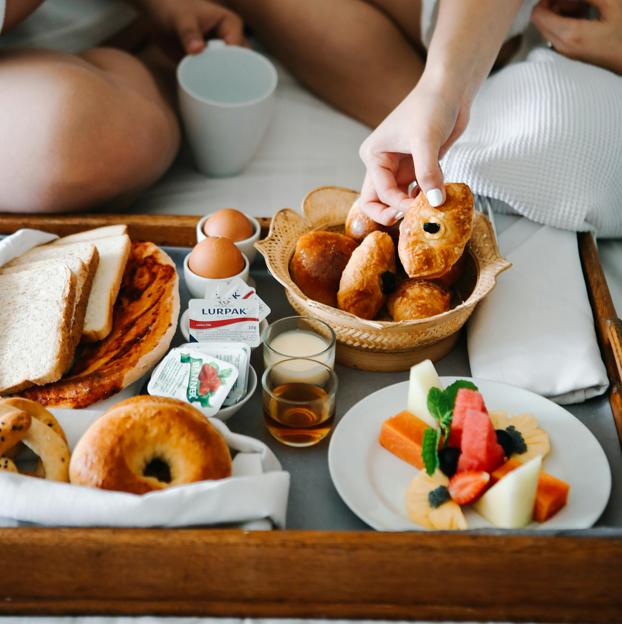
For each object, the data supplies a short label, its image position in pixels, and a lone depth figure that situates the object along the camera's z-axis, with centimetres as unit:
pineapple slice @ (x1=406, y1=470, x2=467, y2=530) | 68
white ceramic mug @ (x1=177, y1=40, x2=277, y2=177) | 130
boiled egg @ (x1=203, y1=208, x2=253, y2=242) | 105
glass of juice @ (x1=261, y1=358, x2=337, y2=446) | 80
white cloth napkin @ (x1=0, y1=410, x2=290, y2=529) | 64
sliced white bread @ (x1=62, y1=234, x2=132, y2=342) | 90
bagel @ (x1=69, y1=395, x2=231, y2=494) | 67
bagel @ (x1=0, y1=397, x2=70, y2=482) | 68
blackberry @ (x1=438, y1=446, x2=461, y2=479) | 71
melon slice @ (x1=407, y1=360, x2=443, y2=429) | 78
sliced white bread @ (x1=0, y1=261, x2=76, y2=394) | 82
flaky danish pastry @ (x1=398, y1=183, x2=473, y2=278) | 88
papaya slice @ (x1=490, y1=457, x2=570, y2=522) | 68
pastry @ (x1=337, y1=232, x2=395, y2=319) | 89
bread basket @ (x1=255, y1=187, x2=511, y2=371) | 85
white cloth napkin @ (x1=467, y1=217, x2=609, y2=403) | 87
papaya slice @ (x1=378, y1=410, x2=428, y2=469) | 76
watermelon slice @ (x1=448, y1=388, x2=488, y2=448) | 72
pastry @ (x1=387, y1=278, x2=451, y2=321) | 88
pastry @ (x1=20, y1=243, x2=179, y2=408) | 82
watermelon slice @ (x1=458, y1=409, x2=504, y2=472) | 69
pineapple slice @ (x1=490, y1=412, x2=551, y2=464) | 74
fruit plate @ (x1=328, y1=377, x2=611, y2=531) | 70
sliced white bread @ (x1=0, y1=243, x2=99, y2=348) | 90
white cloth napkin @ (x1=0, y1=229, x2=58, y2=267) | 102
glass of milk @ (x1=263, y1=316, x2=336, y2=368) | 84
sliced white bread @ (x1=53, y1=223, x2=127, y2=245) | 106
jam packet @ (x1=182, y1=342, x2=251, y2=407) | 83
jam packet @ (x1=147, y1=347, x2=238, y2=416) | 80
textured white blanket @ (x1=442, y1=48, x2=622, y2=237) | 108
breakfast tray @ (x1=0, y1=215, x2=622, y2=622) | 61
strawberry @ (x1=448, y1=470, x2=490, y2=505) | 68
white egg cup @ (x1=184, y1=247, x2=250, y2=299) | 97
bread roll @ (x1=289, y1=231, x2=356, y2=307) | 93
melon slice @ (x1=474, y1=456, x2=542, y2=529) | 64
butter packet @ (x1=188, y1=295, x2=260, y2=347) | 92
